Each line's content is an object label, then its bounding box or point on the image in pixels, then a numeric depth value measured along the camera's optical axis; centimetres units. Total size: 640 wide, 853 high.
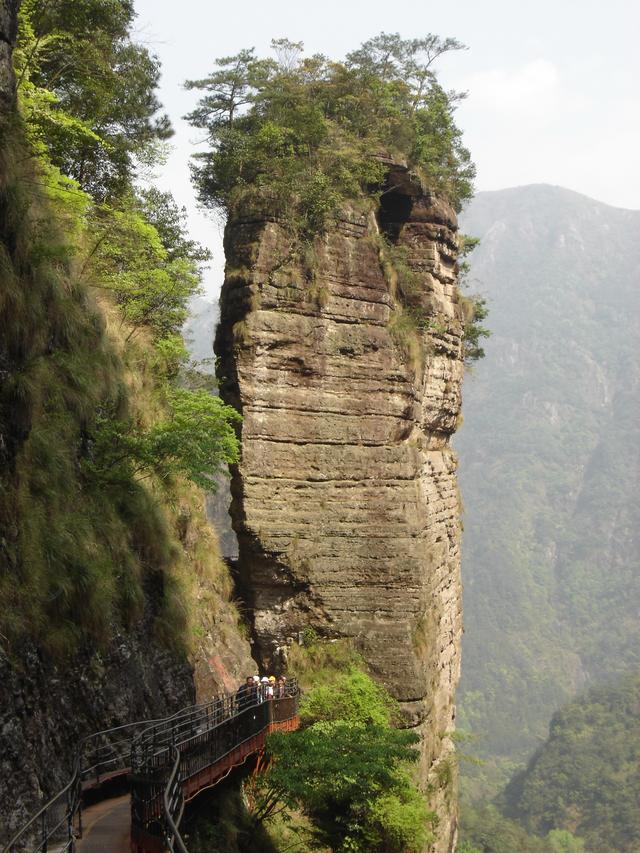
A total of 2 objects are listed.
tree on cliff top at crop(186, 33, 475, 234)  2456
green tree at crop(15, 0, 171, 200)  1956
